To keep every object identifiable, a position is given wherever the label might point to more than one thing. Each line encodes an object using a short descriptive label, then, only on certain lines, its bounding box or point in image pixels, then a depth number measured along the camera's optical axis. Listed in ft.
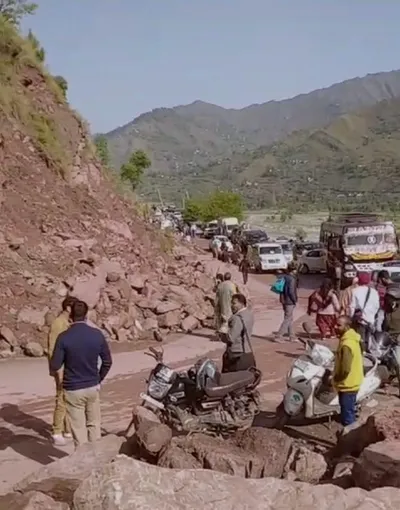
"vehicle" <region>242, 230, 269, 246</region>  149.36
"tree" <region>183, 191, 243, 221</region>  267.80
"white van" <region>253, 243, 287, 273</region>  123.95
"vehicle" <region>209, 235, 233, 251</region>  140.40
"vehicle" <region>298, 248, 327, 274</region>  121.29
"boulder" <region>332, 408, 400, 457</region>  27.68
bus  101.40
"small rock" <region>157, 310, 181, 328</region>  62.23
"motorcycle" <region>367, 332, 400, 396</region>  39.19
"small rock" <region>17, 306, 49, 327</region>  56.34
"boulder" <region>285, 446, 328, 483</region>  27.68
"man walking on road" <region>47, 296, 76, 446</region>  33.40
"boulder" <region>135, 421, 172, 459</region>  28.36
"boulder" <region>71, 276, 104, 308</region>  60.34
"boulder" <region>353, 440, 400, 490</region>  23.76
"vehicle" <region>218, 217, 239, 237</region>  193.96
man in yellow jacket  31.14
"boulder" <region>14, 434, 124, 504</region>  26.40
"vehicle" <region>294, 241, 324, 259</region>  128.70
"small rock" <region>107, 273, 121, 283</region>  63.72
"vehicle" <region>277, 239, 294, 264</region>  126.45
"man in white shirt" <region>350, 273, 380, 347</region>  44.21
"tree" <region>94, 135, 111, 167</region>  174.38
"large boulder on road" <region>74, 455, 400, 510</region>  19.97
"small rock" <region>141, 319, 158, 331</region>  61.21
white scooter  33.12
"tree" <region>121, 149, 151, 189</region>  209.15
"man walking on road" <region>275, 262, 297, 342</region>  57.98
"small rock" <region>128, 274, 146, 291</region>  65.51
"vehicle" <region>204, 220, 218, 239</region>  205.07
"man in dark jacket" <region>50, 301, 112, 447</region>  29.14
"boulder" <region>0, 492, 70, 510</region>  23.84
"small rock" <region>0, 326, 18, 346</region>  53.93
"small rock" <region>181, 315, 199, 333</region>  62.59
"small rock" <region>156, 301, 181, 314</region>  63.31
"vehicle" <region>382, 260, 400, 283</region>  86.85
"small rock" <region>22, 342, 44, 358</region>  53.06
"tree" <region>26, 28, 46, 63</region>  101.43
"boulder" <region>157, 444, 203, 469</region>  26.53
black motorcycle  32.12
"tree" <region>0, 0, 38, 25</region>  108.06
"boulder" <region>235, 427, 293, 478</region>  27.48
